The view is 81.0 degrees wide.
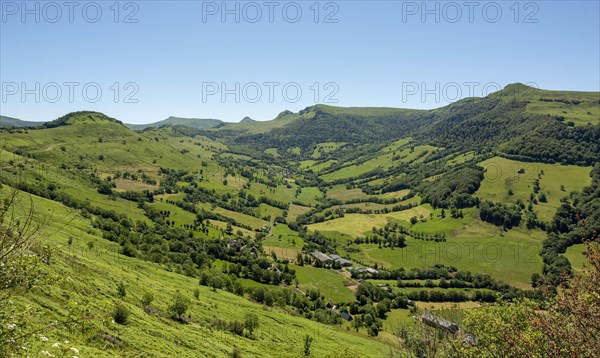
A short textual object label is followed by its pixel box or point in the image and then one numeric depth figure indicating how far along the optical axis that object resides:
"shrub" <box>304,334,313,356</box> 75.78
